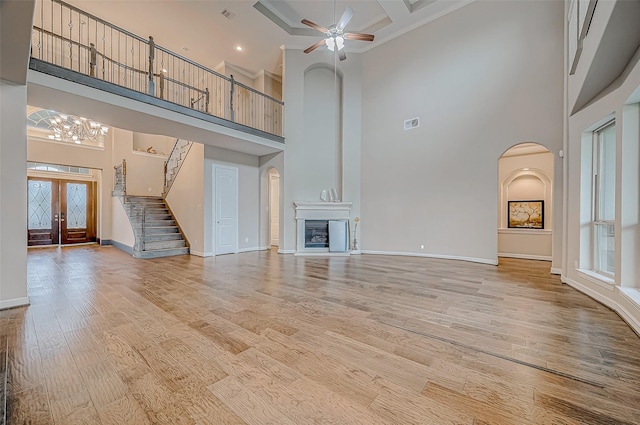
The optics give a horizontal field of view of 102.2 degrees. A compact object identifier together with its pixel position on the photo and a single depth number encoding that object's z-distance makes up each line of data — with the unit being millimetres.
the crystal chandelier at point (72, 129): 7221
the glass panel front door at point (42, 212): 8516
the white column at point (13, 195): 2967
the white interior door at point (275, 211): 9742
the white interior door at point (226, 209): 6980
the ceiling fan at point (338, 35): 4594
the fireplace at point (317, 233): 7324
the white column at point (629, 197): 2920
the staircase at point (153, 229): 6738
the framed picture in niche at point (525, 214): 6777
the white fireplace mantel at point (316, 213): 7199
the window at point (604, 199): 3516
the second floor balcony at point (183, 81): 6344
